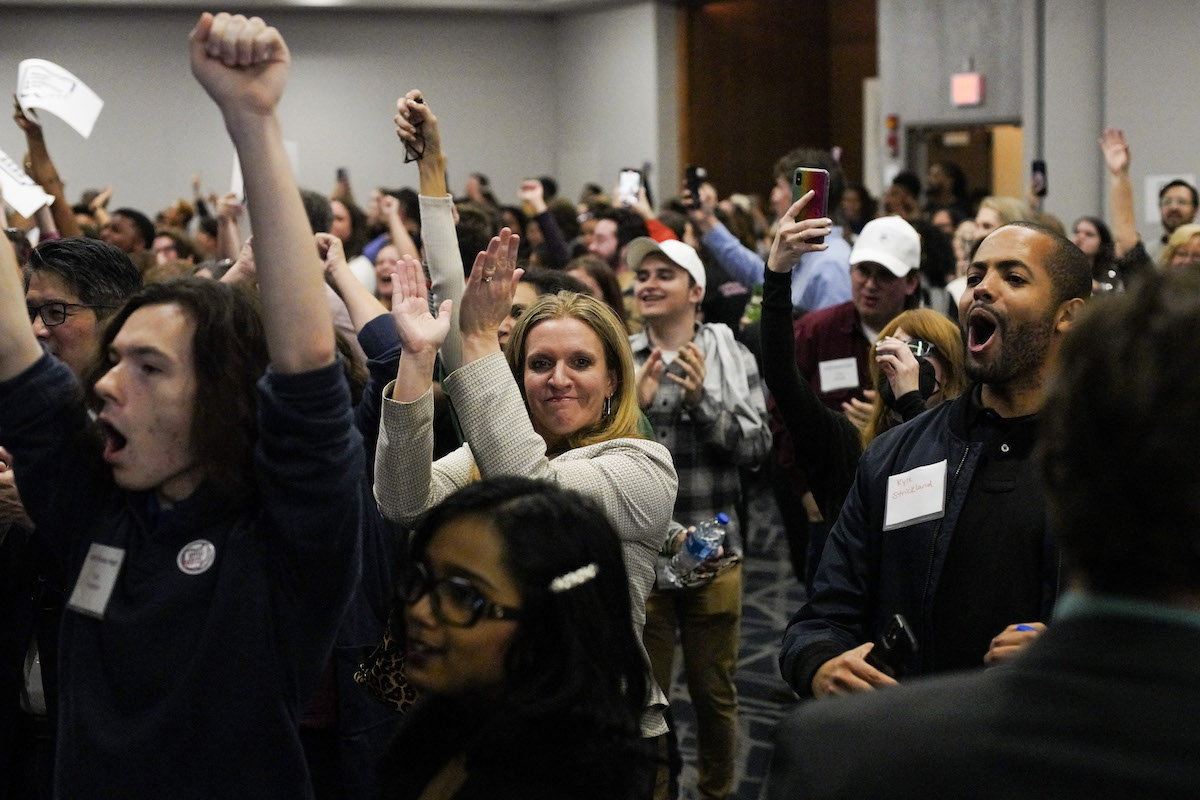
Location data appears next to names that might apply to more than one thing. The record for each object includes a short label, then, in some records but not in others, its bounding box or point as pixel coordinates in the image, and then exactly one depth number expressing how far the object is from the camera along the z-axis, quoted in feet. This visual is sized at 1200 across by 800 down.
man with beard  6.98
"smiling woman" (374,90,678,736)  6.97
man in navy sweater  5.08
